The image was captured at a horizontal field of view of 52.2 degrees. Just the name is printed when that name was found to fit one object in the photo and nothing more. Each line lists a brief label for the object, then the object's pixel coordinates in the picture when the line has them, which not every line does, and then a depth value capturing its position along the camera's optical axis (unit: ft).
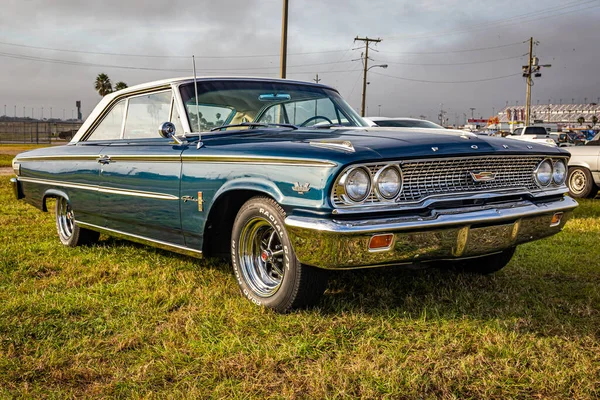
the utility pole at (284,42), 59.06
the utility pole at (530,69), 153.64
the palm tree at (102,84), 168.14
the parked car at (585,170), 34.58
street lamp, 146.60
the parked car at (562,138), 94.72
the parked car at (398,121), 38.88
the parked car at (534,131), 92.52
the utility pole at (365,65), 146.84
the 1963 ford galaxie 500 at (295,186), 10.07
